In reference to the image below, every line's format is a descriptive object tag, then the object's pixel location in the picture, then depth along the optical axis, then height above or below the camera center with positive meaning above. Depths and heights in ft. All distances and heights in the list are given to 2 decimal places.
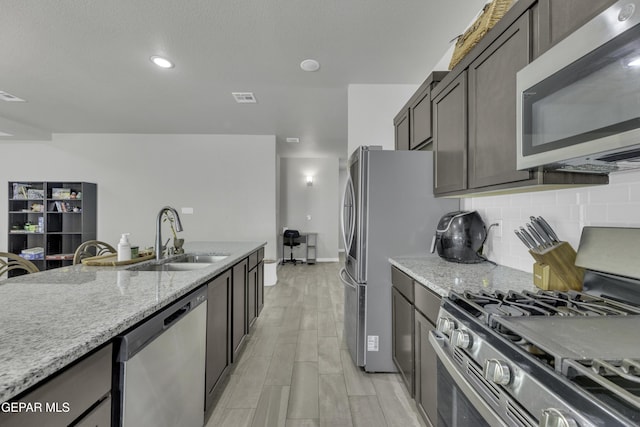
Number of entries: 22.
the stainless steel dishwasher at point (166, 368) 2.98 -2.02
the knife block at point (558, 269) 3.94 -0.76
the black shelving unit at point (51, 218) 15.47 -0.25
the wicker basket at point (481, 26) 4.71 +3.54
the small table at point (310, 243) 22.85 -2.32
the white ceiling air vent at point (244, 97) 10.88 +4.87
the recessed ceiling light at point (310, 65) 8.45 +4.78
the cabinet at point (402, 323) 5.58 -2.40
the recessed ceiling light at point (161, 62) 8.33 +4.77
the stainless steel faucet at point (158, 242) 6.42 -0.66
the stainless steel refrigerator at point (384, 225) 6.83 -0.21
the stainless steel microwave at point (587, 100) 2.27 +1.18
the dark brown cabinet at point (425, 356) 4.46 -2.45
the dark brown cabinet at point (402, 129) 8.46 +2.84
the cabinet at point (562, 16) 2.93 +2.35
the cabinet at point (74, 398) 1.97 -1.52
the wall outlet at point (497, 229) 5.88 -0.25
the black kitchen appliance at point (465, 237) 5.90 -0.43
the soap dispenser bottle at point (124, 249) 5.90 -0.77
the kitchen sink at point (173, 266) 6.17 -1.30
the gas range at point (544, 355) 1.66 -1.07
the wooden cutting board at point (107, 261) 5.69 -1.02
